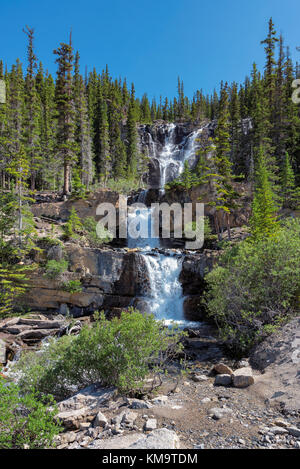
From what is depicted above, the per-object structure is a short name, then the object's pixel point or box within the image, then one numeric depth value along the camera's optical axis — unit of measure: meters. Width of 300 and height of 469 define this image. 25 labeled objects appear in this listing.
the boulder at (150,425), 4.89
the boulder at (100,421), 5.08
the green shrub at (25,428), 3.97
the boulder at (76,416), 5.14
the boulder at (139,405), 5.81
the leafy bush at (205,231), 25.45
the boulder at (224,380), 7.68
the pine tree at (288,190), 25.13
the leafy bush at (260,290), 10.39
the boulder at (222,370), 8.56
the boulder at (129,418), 5.09
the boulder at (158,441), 3.98
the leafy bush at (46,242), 18.97
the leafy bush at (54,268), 17.66
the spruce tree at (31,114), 30.44
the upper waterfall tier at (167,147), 48.00
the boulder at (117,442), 4.22
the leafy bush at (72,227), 20.86
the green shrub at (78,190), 26.54
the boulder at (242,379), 7.28
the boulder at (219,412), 5.50
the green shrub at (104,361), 6.36
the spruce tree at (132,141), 50.16
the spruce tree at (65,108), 27.19
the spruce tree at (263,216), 17.19
